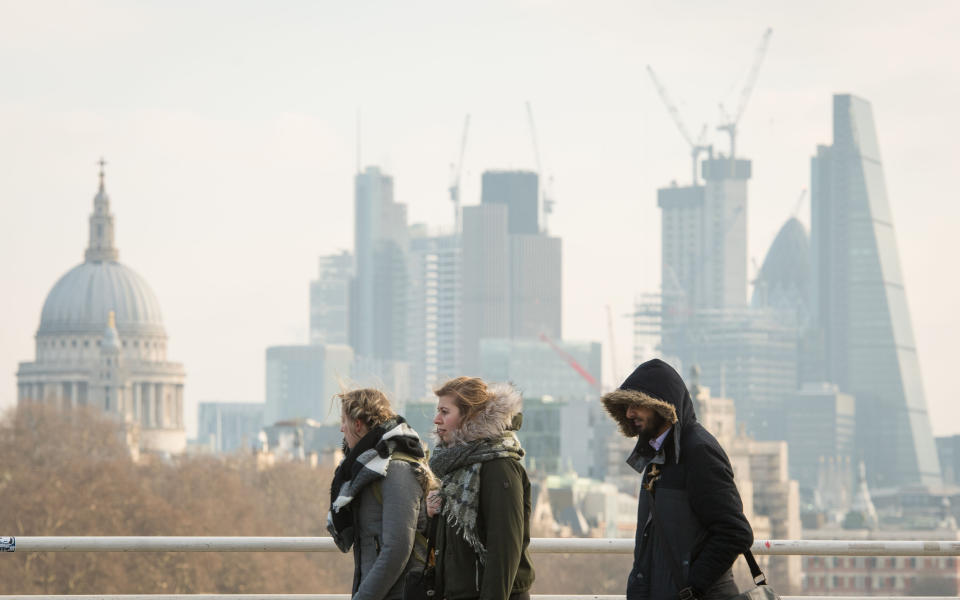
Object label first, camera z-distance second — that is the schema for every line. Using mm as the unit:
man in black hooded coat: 15275
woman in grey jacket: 16679
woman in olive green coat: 15937
